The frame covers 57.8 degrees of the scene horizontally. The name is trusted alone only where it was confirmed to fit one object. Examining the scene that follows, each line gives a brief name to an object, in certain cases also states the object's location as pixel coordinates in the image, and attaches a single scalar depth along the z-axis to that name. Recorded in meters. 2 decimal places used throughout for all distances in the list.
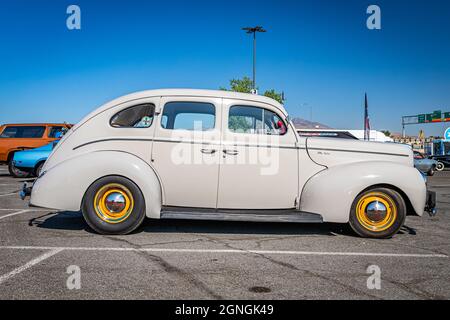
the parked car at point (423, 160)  20.55
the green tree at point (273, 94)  42.75
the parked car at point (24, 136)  16.02
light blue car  13.20
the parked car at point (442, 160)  26.10
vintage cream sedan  5.31
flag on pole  20.94
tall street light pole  31.56
